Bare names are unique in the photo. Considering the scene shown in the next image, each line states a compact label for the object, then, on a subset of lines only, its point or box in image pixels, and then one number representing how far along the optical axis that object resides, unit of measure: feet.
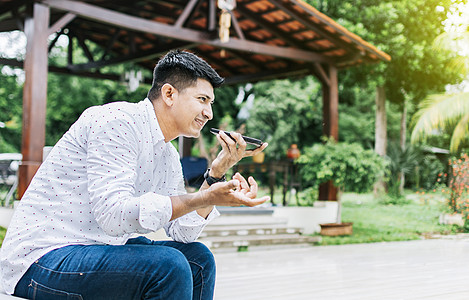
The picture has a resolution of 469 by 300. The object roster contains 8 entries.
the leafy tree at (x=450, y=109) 28.09
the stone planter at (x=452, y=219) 25.84
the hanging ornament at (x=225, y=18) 19.60
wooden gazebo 16.92
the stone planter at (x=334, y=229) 22.33
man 4.30
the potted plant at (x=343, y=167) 21.70
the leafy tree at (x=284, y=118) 46.65
